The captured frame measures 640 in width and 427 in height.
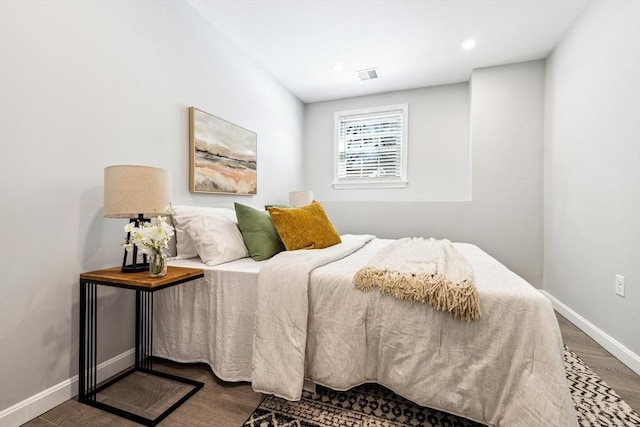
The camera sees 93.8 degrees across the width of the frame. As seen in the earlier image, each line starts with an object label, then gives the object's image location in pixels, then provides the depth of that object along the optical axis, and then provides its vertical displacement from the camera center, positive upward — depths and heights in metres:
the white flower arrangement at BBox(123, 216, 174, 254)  1.45 -0.12
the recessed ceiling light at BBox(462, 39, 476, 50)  2.94 +1.68
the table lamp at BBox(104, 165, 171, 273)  1.48 +0.09
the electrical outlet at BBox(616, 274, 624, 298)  1.93 -0.47
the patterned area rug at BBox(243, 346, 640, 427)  1.33 -0.93
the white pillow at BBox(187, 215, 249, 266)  1.88 -0.18
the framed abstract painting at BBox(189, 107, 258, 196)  2.40 +0.50
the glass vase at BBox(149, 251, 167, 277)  1.48 -0.26
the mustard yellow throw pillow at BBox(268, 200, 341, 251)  2.09 -0.12
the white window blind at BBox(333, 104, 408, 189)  4.16 +0.93
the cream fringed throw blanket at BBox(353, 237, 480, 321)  1.22 -0.30
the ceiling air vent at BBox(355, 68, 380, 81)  3.50 +1.66
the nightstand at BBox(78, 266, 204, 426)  1.39 -0.64
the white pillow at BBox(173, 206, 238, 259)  2.02 -0.10
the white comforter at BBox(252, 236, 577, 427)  1.12 -0.58
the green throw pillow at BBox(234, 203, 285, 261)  2.02 -0.15
